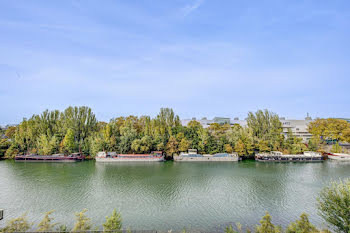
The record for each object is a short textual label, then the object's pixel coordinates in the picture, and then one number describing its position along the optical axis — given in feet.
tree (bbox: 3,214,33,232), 32.56
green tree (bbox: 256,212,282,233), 32.96
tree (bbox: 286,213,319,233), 32.73
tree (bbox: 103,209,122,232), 33.83
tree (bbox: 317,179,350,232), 34.47
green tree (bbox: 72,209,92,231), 33.35
